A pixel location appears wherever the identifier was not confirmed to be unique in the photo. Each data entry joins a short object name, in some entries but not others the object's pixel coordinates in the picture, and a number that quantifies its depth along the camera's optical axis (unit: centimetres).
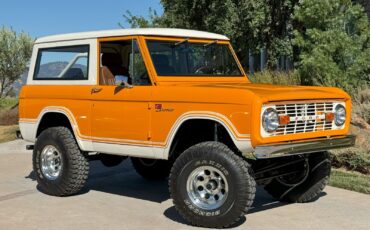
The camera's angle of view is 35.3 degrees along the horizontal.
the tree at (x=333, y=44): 1418
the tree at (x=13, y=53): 3118
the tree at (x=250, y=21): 1719
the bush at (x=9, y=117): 2034
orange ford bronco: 573
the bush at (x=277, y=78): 1412
